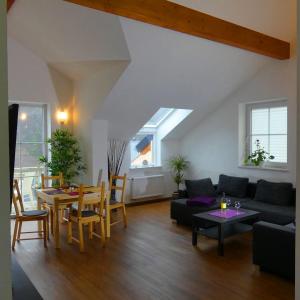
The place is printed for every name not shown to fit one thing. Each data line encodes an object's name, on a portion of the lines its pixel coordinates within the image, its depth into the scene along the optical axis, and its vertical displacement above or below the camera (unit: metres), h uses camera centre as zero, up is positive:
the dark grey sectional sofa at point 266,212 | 3.32 -0.92
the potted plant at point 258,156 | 6.21 -0.13
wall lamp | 6.41 +0.66
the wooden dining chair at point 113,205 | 4.83 -0.91
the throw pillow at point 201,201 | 5.23 -0.85
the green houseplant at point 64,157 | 6.00 -0.14
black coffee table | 4.12 -1.07
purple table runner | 4.38 -0.90
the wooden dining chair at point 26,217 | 4.39 -0.94
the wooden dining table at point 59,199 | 4.31 -0.67
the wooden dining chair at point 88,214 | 4.24 -0.90
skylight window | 7.36 +0.27
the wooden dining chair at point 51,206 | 5.06 -0.88
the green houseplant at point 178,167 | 7.44 -0.41
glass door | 6.27 +0.03
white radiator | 7.06 -0.84
